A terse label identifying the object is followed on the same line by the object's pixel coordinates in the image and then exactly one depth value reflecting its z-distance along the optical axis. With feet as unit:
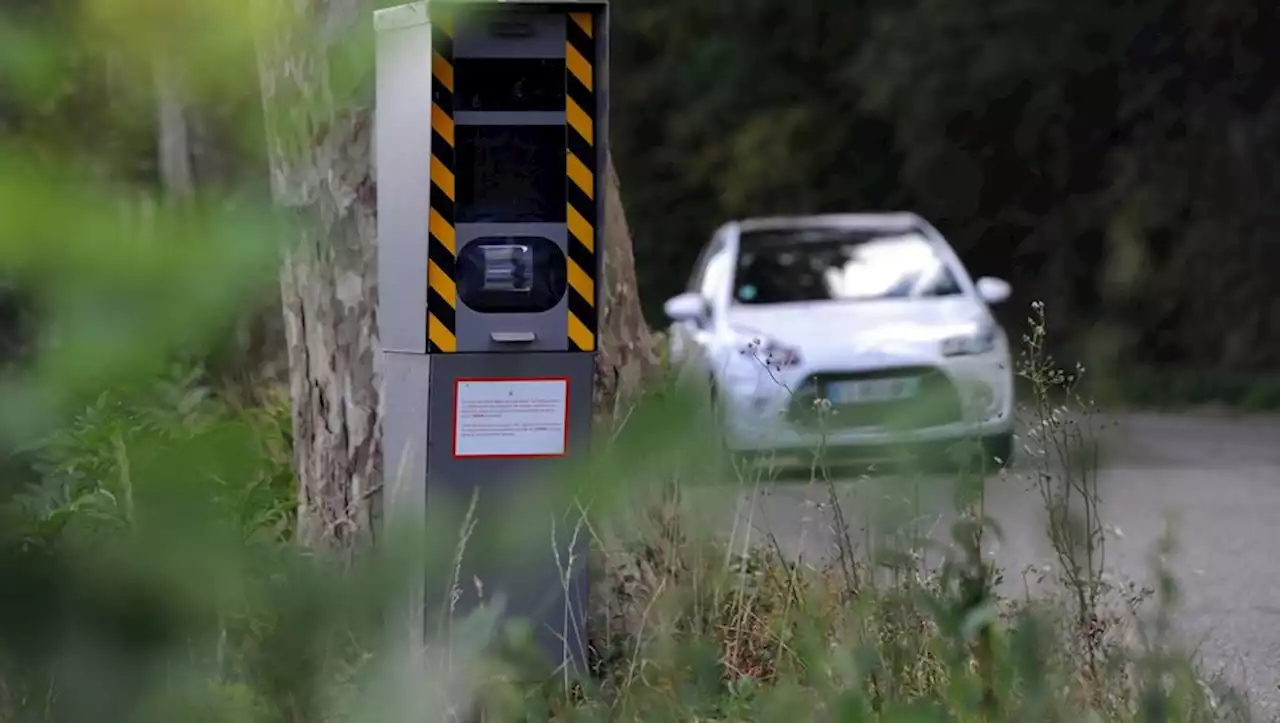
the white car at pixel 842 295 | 68.03
